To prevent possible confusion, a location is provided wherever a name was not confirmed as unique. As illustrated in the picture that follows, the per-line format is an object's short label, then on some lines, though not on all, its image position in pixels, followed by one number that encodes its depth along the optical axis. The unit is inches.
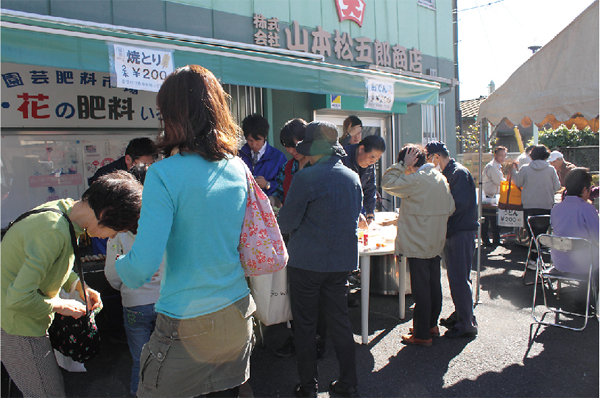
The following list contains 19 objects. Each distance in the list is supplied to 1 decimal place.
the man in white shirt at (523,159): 306.7
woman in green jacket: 63.3
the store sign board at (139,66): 131.3
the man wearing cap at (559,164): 290.5
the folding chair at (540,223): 223.6
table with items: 141.0
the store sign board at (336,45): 239.3
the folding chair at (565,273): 152.1
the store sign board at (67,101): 183.0
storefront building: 132.8
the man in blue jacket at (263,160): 154.1
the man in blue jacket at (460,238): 147.6
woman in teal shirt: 53.7
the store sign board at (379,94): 201.6
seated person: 159.3
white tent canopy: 135.8
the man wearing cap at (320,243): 101.1
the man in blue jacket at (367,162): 141.0
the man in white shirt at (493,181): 293.7
